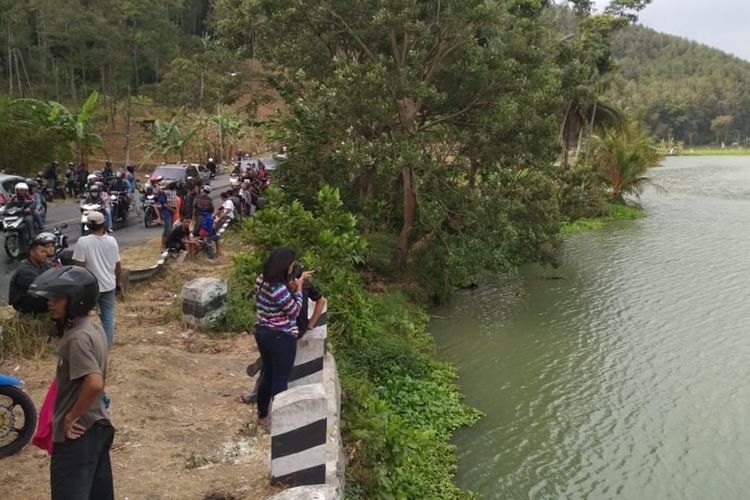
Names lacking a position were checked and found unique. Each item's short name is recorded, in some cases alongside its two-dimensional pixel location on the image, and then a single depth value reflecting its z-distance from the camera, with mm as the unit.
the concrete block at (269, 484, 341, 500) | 3896
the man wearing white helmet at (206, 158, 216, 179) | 27731
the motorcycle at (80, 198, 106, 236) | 12630
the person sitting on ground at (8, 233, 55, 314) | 5738
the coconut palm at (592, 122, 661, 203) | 30516
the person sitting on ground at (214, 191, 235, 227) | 13745
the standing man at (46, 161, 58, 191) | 21453
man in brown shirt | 3582
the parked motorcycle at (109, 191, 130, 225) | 16641
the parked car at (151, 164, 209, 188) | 19125
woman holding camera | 5406
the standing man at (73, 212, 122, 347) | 6754
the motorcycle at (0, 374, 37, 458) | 5137
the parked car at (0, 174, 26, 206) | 14748
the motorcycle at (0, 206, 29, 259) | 11789
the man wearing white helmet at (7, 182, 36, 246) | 11961
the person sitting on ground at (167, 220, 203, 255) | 11938
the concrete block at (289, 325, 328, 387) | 6020
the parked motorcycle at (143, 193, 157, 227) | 16672
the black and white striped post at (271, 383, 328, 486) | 4469
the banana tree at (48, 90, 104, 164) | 25031
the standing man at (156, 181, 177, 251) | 14320
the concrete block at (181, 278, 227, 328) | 8609
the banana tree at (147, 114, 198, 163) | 32809
